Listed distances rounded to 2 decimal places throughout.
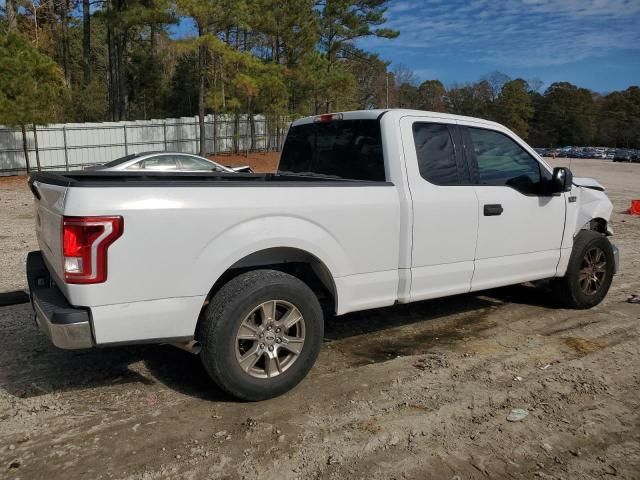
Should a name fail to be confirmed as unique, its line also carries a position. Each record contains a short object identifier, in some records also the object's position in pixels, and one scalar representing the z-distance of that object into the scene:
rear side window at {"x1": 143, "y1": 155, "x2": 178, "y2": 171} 12.51
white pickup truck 3.23
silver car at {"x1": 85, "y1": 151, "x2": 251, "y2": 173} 12.36
